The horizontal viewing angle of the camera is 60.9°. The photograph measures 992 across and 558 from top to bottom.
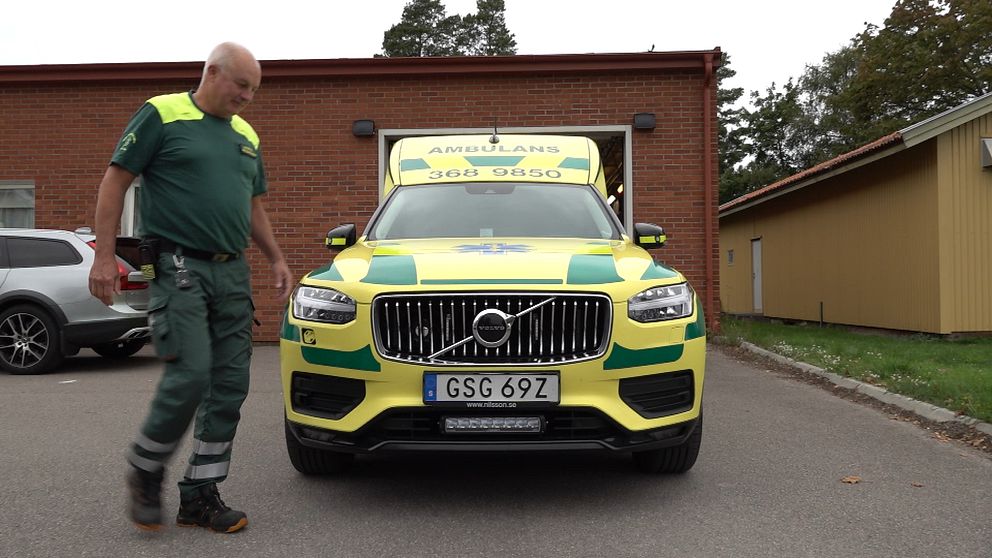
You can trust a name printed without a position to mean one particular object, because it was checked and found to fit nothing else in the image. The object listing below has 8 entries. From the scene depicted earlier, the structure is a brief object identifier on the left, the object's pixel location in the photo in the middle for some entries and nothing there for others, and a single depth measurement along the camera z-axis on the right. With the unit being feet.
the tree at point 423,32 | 164.14
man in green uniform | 10.62
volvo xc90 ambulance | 11.67
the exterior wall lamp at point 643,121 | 38.91
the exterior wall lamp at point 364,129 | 39.32
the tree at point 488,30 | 166.71
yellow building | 42.19
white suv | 28.50
